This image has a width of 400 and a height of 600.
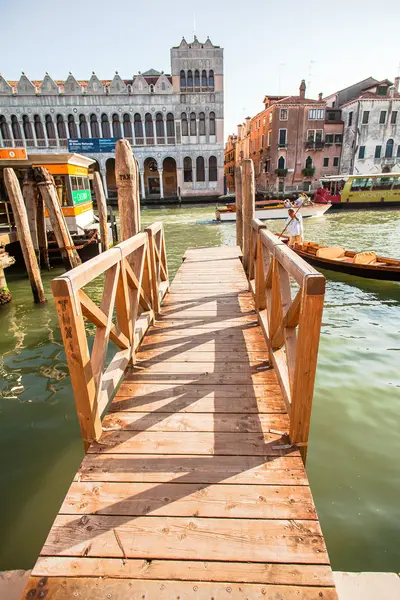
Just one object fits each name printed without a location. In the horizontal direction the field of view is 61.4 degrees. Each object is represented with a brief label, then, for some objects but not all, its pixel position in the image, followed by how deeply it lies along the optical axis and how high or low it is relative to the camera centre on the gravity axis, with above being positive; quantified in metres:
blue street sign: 28.09 +3.56
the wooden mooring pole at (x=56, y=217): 8.55 -0.67
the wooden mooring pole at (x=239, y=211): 8.70 -0.66
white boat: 21.67 -1.70
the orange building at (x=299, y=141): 33.78 +4.14
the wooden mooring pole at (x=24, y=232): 7.70 -0.93
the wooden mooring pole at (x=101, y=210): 11.32 -0.68
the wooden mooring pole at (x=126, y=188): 4.75 +0.00
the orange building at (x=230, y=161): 54.19 +4.21
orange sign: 10.74 +1.12
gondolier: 10.75 -1.42
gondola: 8.43 -2.07
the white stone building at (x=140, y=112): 31.78 +7.00
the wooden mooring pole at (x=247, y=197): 6.45 -0.22
